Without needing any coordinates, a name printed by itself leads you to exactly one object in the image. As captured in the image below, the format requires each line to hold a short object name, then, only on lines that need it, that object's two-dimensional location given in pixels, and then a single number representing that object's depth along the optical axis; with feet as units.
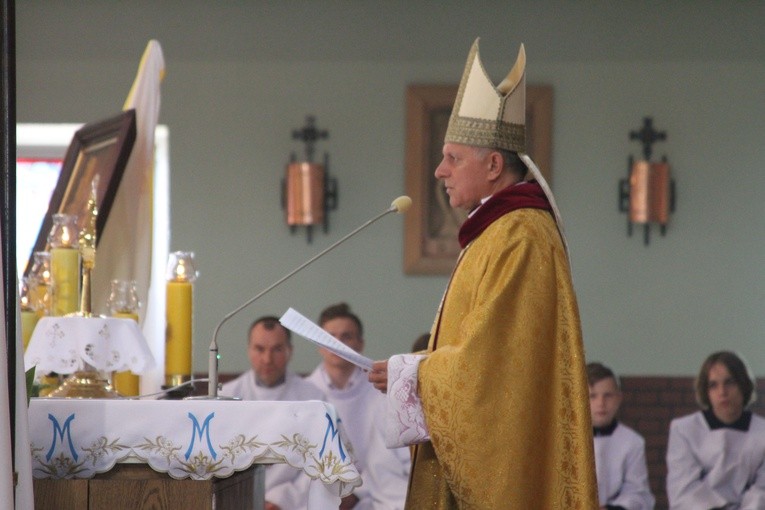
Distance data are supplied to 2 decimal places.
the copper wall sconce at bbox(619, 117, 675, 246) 51.47
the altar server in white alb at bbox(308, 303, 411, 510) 41.45
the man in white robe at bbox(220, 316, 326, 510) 41.65
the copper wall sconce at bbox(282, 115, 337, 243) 51.55
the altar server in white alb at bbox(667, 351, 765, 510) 43.19
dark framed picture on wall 51.78
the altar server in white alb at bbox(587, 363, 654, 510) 42.27
